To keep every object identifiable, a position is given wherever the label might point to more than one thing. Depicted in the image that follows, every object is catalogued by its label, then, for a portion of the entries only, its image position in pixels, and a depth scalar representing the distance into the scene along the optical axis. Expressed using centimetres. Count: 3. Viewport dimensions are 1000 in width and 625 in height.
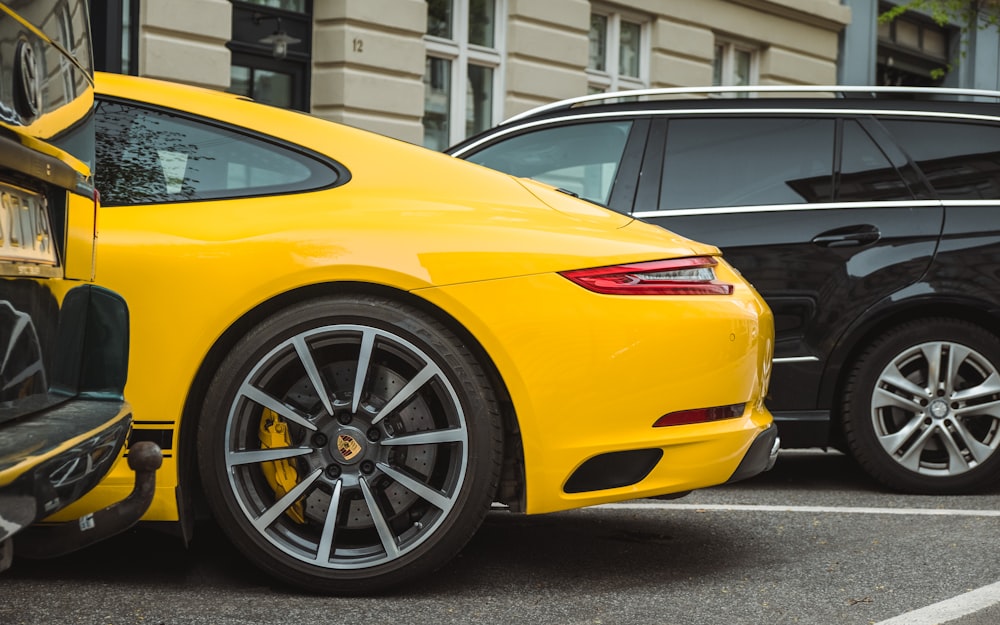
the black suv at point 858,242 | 579
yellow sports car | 367
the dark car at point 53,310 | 260
